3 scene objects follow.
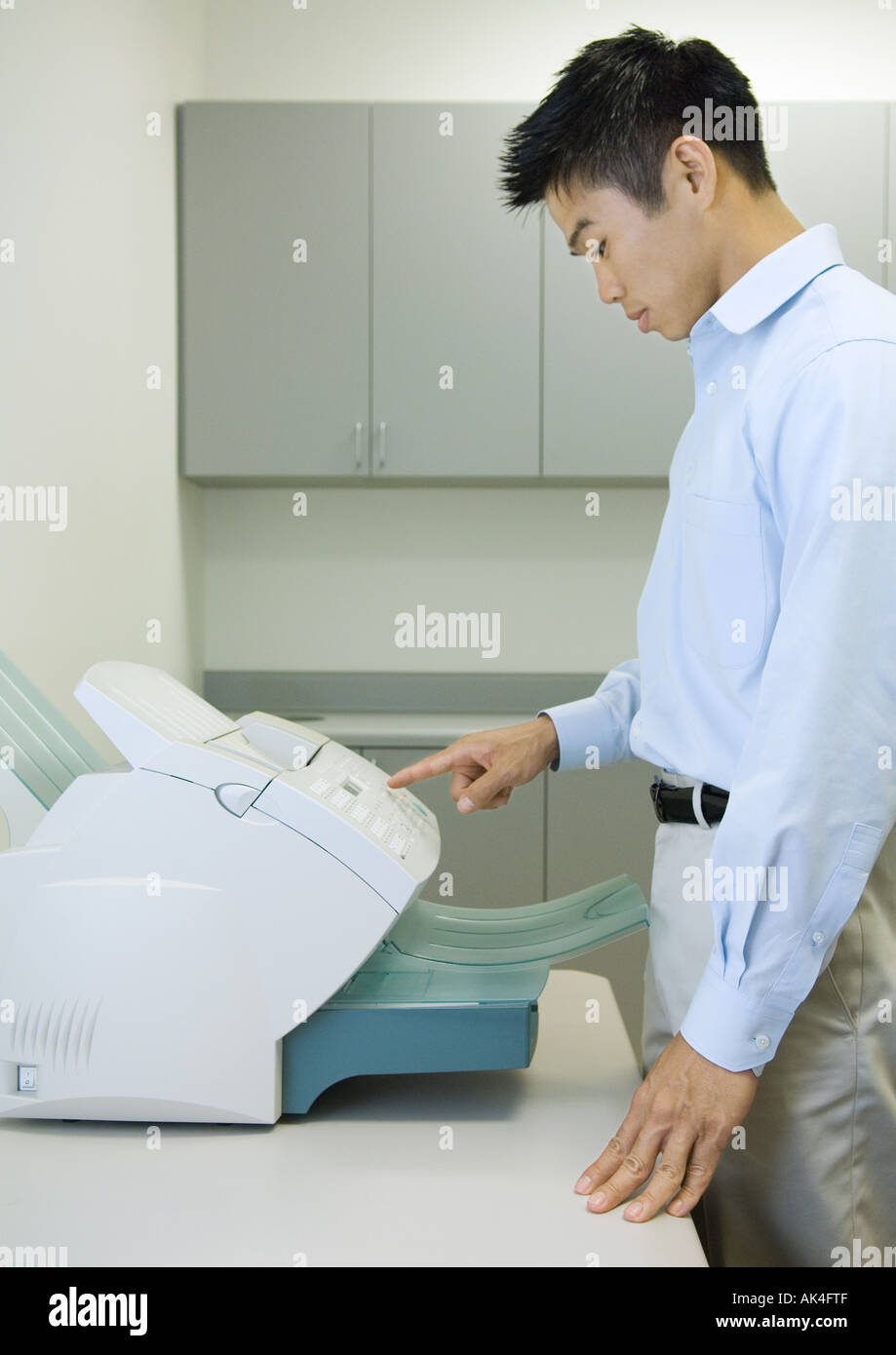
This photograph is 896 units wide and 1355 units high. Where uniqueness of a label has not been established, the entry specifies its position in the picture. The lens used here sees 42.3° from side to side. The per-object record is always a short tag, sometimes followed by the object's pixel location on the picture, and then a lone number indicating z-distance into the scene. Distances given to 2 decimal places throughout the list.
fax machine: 0.91
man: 0.85
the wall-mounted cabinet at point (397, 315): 2.74
